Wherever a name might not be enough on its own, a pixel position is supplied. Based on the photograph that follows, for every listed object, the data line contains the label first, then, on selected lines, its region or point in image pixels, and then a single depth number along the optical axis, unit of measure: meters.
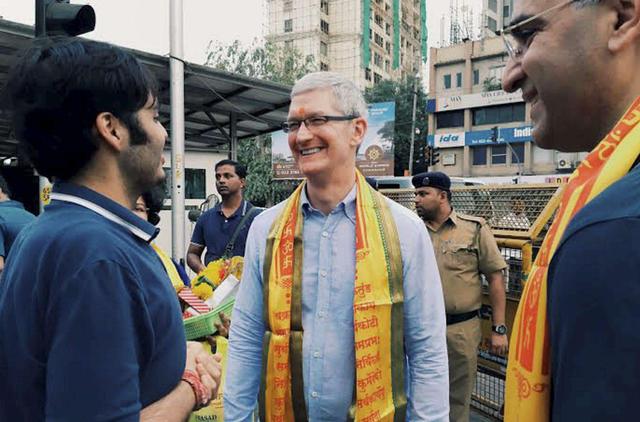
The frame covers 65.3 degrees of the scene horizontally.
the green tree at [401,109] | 36.88
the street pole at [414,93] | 30.42
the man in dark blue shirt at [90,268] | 1.04
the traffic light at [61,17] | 3.78
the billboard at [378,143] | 23.48
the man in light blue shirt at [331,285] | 1.89
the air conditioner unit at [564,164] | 32.89
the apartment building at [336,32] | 57.12
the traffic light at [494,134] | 35.10
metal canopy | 6.01
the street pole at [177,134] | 6.70
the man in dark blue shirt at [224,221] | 4.66
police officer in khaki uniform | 3.85
